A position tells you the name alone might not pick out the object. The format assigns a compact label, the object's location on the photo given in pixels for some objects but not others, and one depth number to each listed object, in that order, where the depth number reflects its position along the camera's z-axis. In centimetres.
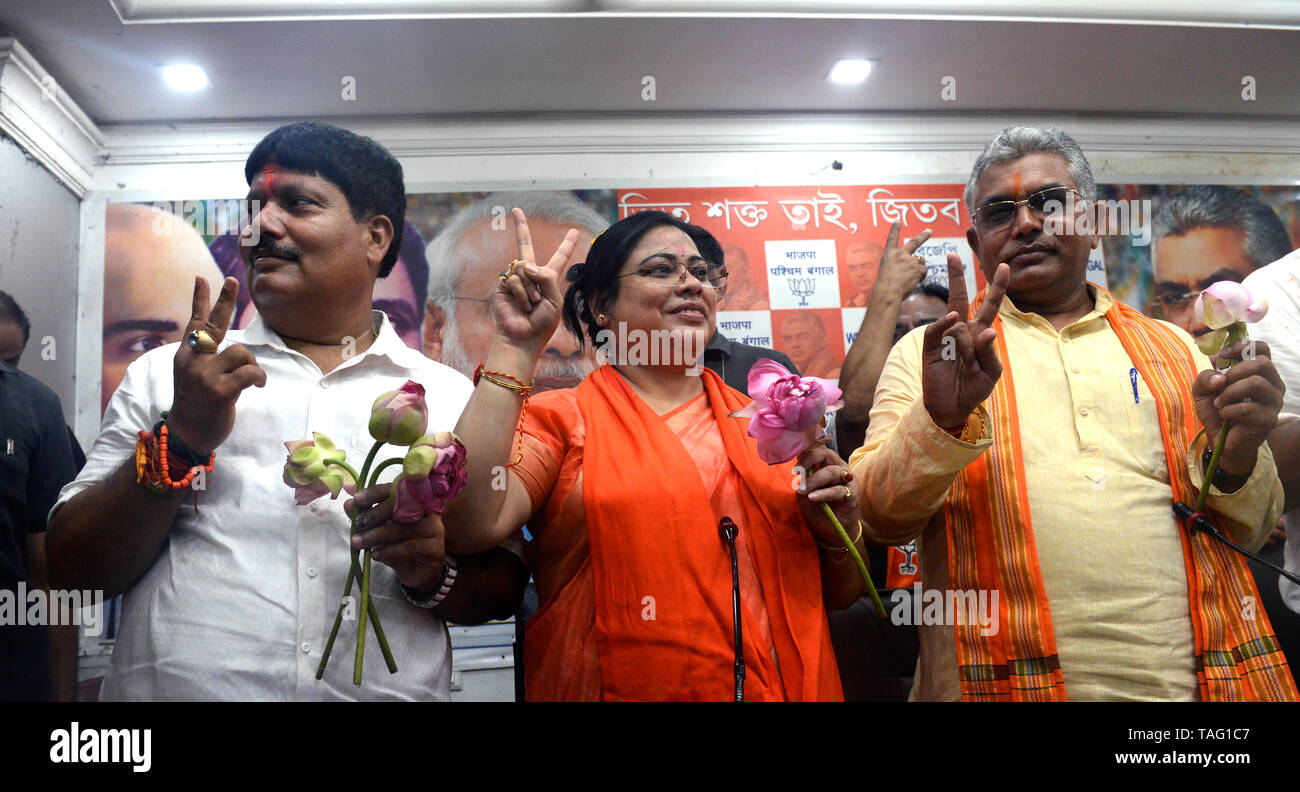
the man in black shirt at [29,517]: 202
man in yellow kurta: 148
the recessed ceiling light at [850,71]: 278
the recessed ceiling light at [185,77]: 268
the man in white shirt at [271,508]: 142
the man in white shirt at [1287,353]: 176
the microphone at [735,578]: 143
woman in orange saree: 146
